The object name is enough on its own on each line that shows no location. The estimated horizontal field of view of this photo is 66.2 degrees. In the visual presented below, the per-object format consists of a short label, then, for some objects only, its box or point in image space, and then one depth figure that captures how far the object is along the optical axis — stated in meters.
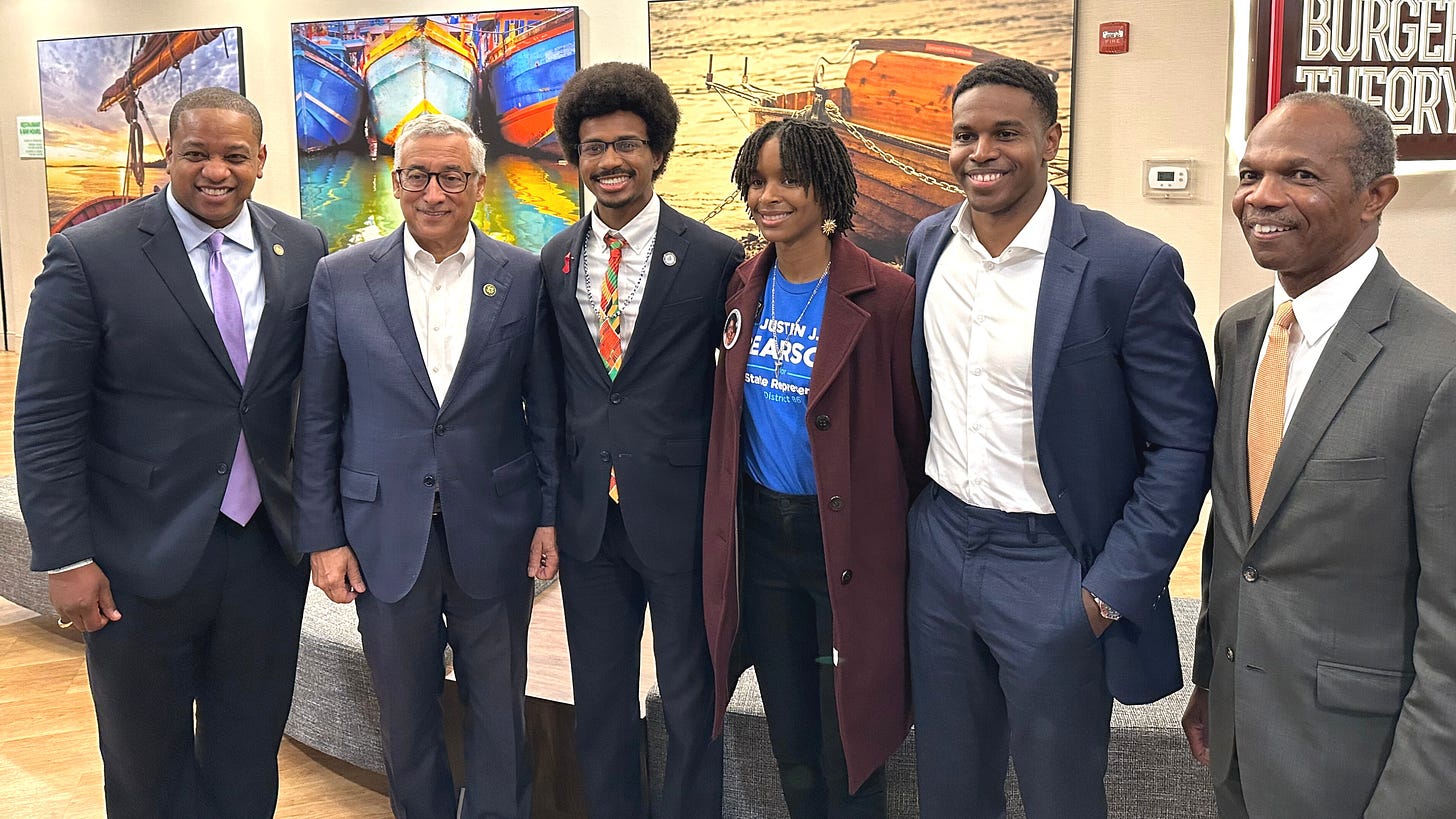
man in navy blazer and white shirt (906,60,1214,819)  1.86
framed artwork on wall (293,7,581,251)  6.39
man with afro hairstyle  2.32
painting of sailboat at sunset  7.32
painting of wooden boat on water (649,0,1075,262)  5.54
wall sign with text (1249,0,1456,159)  5.04
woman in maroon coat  2.10
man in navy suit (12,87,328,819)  2.20
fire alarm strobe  5.33
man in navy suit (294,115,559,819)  2.29
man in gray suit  1.48
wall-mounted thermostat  5.37
